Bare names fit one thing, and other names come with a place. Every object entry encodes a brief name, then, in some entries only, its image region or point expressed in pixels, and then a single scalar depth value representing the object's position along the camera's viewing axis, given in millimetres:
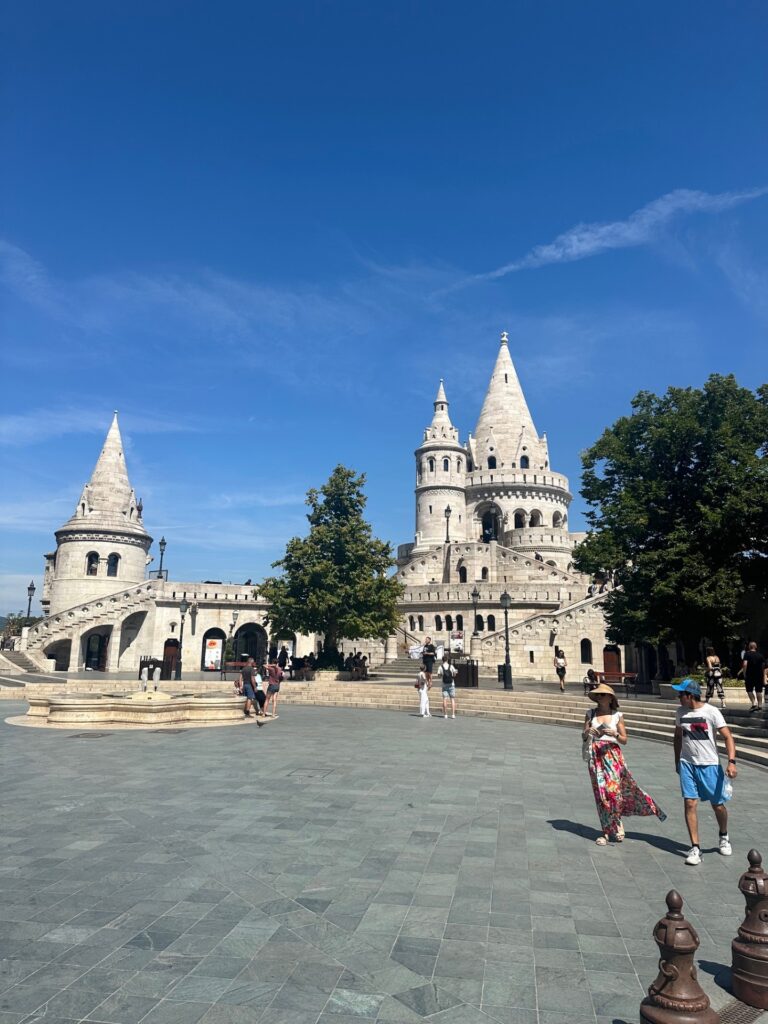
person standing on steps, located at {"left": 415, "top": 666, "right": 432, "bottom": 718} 17969
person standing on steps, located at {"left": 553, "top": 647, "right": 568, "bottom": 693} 24188
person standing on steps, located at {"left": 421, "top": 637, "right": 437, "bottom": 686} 20953
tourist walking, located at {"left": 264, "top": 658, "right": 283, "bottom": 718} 18109
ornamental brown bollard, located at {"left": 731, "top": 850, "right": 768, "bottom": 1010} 3744
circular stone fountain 16031
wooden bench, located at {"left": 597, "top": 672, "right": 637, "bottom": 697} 20516
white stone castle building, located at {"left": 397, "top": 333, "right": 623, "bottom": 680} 32438
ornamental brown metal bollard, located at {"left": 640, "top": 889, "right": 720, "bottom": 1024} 3258
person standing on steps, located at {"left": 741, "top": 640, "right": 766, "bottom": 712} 13828
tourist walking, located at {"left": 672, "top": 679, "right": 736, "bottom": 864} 6426
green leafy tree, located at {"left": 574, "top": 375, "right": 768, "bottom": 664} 20062
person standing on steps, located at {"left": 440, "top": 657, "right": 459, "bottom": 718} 18391
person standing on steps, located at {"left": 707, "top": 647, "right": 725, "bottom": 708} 14875
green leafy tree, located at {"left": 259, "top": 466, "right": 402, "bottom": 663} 29891
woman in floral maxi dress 6832
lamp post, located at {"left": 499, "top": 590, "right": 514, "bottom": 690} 23375
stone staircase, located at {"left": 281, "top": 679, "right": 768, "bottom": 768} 13164
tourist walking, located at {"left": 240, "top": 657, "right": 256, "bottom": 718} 17625
